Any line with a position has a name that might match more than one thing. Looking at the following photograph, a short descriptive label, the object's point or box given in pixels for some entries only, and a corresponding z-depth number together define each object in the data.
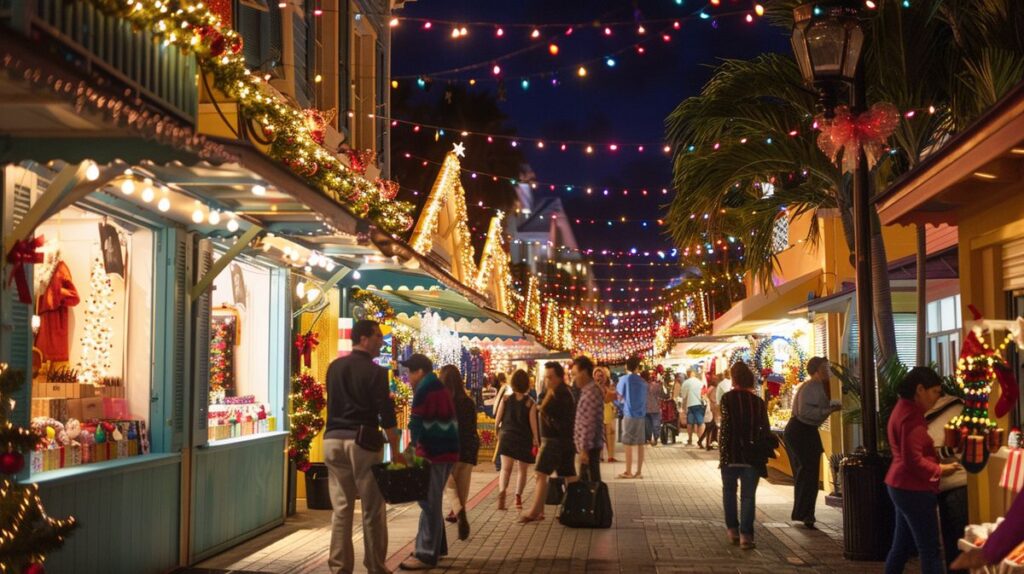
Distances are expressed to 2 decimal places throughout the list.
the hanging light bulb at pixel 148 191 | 9.71
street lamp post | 11.48
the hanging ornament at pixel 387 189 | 18.28
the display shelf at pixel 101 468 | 8.75
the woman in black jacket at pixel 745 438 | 12.65
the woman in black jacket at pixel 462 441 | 13.80
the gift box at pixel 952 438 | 9.38
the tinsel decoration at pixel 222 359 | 14.01
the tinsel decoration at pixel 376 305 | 18.45
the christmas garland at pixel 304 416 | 15.77
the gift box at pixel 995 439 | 9.23
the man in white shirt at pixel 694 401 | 33.62
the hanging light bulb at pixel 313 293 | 17.22
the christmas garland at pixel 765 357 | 26.67
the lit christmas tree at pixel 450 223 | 24.06
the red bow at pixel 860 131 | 11.84
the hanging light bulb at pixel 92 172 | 8.05
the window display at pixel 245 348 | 14.02
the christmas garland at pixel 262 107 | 7.86
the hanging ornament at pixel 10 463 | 6.30
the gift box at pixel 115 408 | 10.84
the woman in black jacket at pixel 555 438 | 15.17
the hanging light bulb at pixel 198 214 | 10.71
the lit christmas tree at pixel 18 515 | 6.12
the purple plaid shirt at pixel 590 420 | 16.53
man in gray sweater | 14.77
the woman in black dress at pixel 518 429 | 15.97
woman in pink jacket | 8.84
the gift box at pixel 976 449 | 9.15
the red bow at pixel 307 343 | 16.60
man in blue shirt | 22.73
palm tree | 13.88
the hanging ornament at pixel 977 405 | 9.19
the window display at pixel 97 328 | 10.47
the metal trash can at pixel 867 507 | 11.56
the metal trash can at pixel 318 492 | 16.39
